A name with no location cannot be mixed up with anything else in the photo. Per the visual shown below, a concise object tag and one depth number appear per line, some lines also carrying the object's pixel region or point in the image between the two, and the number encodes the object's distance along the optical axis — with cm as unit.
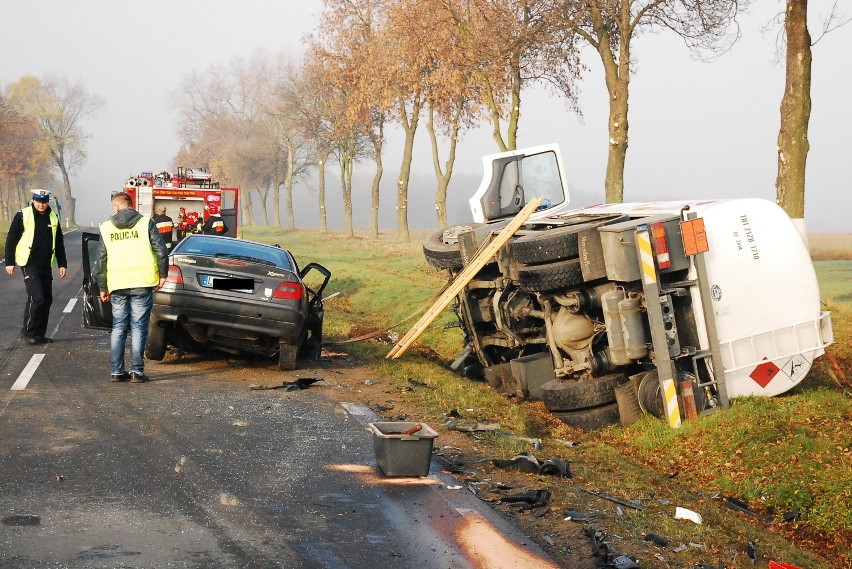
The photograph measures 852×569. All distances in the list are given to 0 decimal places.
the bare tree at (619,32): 2112
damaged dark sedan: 1136
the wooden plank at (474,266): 1065
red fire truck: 3150
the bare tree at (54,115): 8938
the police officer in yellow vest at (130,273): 1084
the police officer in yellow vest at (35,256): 1317
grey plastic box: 693
